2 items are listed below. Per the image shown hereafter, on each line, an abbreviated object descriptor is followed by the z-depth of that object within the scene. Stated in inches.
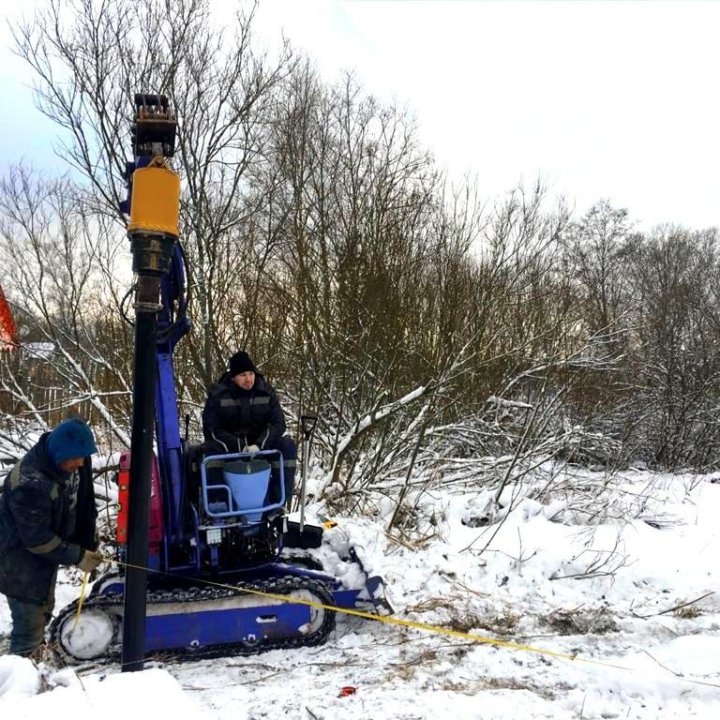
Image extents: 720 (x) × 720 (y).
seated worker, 194.9
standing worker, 150.8
